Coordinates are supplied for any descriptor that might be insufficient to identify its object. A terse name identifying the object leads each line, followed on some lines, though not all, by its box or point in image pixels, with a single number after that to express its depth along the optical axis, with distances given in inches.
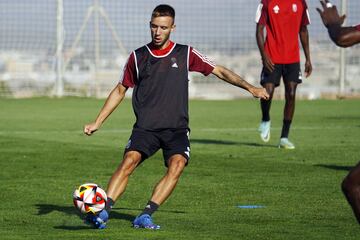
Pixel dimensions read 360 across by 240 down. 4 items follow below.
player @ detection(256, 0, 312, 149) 1375.5
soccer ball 713.0
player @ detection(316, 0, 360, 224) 582.6
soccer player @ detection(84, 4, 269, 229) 765.3
